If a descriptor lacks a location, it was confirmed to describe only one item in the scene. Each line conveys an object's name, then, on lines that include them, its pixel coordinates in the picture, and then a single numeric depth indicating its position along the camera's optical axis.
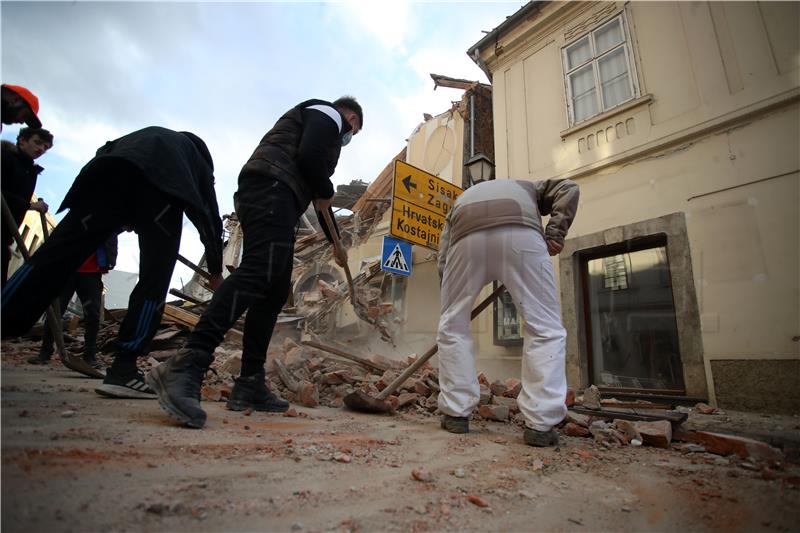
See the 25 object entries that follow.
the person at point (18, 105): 1.11
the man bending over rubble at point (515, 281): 2.01
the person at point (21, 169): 2.25
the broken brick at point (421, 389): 3.26
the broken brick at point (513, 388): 3.43
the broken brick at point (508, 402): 2.86
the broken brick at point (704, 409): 3.46
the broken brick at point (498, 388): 3.46
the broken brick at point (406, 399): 2.94
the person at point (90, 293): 3.66
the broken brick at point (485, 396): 2.98
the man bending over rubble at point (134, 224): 1.64
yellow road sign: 5.73
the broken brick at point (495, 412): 2.68
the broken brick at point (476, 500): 1.07
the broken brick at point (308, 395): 2.81
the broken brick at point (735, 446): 1.74
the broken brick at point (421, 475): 1.21
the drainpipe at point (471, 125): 8.16
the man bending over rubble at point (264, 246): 1.66
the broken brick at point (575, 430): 2.25
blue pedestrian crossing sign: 6.00
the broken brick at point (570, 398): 2.93
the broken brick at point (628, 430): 2.12
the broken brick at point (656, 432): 2.04
